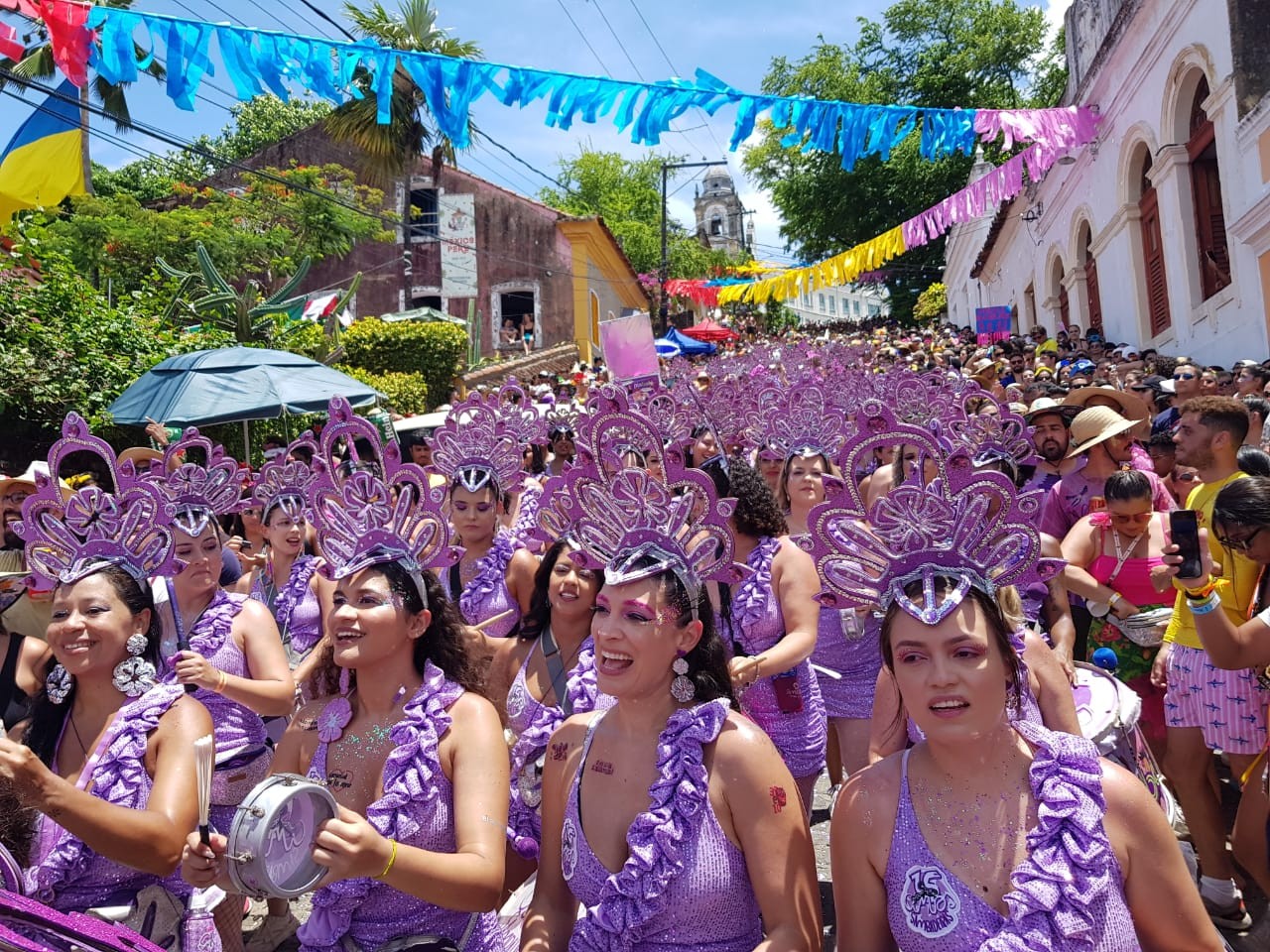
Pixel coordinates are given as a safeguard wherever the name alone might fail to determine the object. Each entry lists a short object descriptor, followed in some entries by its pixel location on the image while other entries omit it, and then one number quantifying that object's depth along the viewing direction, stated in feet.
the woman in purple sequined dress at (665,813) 7.26
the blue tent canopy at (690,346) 114.04
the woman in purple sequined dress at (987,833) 6.24
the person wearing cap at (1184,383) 28.50
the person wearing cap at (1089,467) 18.01
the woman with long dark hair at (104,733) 8.11
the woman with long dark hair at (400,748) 7.63
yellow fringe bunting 70.64
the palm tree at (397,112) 73.82
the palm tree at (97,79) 60.72
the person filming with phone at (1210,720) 12.34
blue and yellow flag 40.09
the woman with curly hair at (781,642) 12.71
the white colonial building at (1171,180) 35.01
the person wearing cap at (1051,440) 20.15
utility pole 105.09
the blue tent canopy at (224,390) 29.04
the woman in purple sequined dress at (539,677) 9.96
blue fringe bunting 26.32
